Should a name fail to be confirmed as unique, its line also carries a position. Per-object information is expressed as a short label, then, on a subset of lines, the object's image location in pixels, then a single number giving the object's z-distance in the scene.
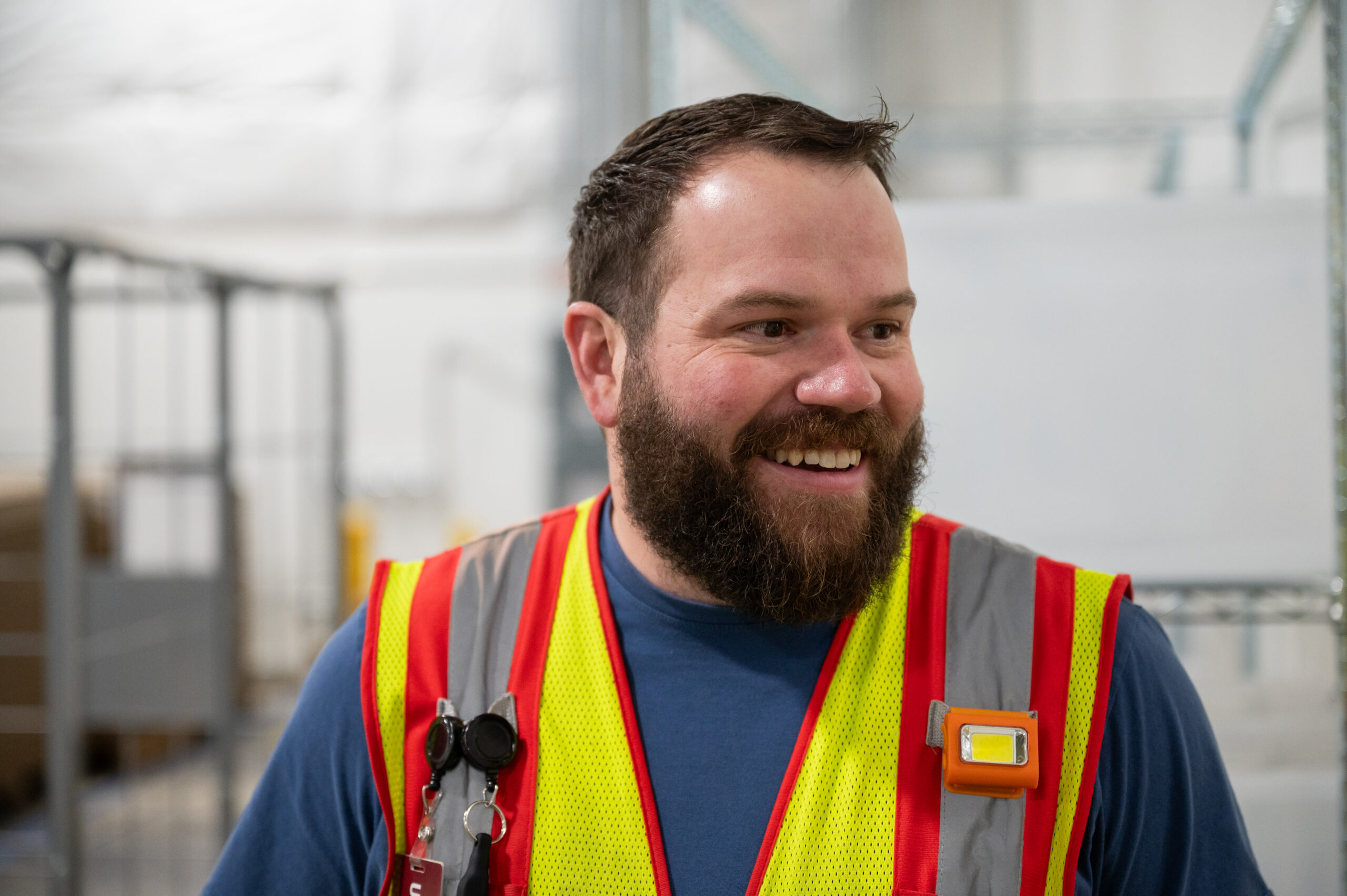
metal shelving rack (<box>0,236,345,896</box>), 3.33
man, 1.92
